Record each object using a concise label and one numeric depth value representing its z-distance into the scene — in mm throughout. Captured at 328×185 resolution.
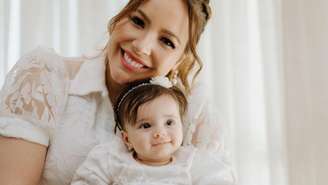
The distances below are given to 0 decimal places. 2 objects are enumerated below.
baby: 1372
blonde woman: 1448
